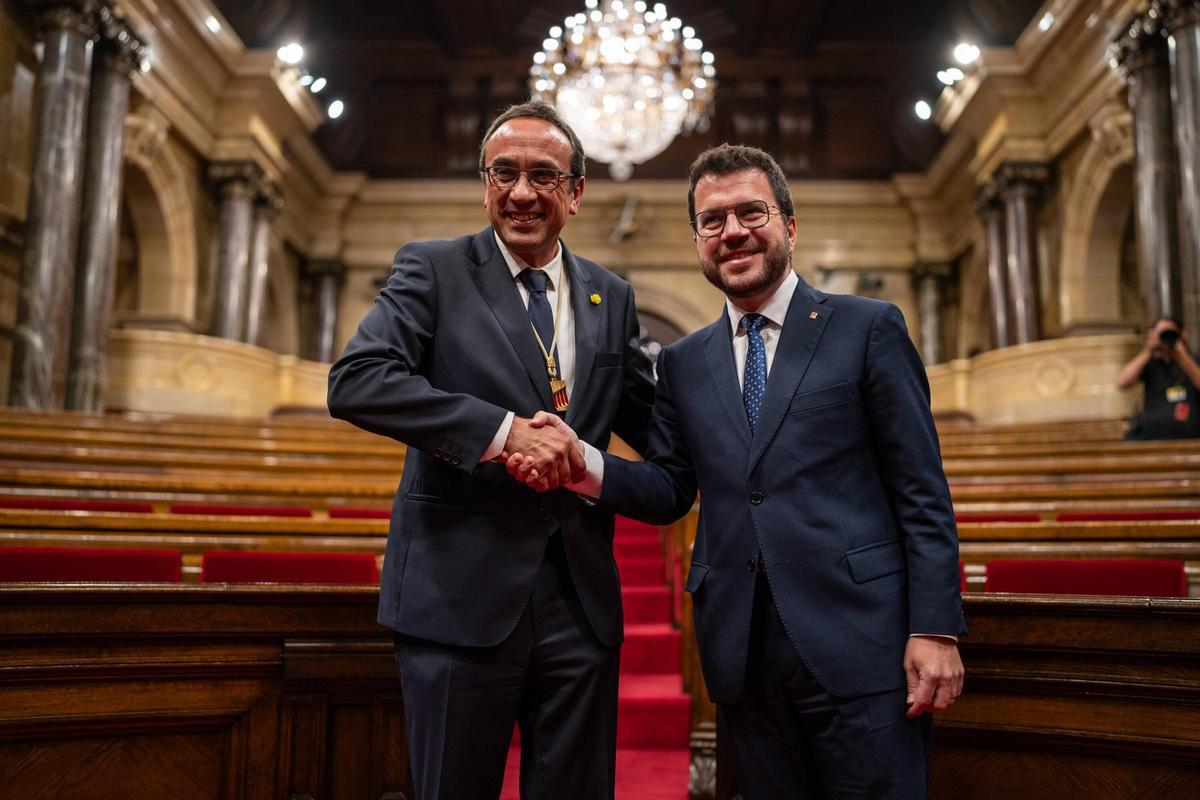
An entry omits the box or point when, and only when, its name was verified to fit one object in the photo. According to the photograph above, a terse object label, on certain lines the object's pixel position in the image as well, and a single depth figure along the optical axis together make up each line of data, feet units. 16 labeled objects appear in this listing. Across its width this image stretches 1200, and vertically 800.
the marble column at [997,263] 42.50
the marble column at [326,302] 52.70
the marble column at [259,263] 43.26
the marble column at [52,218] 27.55
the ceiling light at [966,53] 40.11
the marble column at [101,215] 30.86
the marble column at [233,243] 41.22
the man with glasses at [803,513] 4.84
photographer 18.72
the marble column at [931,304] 51.62
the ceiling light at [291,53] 40.93
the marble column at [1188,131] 26.17
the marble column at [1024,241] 40.75
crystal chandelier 33.30
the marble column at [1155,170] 29.55
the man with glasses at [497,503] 4.91
